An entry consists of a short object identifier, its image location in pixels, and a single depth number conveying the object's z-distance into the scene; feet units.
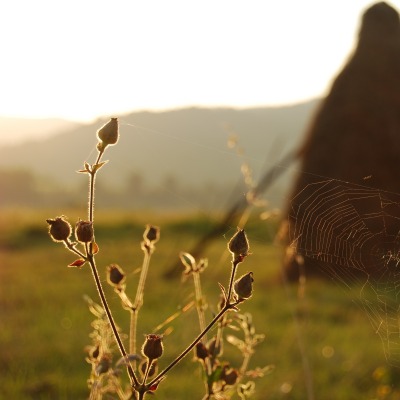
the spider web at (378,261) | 4.29
